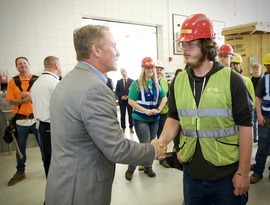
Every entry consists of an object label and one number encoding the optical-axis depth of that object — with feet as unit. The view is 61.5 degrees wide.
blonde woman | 10.52
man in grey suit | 3.85
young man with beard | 4.27
